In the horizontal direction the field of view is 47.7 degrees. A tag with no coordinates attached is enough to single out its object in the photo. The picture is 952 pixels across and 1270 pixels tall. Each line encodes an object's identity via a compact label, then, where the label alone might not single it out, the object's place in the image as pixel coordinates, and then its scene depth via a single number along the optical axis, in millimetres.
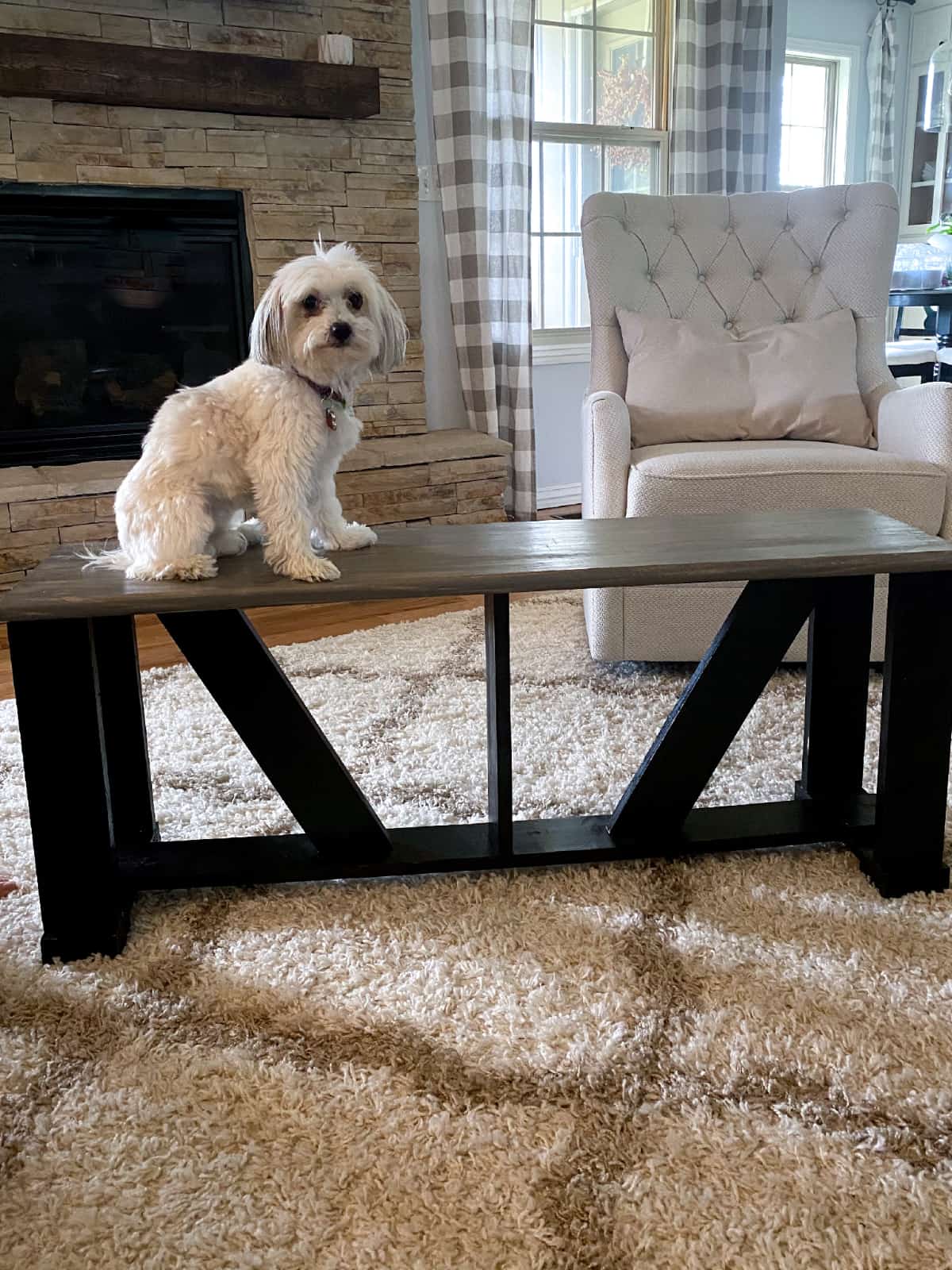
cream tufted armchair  2291
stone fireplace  3184
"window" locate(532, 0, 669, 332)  4359
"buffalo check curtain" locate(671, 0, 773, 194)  4496
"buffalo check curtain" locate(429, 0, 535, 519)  3818
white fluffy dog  1453
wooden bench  1371
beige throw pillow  2613
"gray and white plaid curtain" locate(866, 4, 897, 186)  6180
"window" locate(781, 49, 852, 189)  6023
